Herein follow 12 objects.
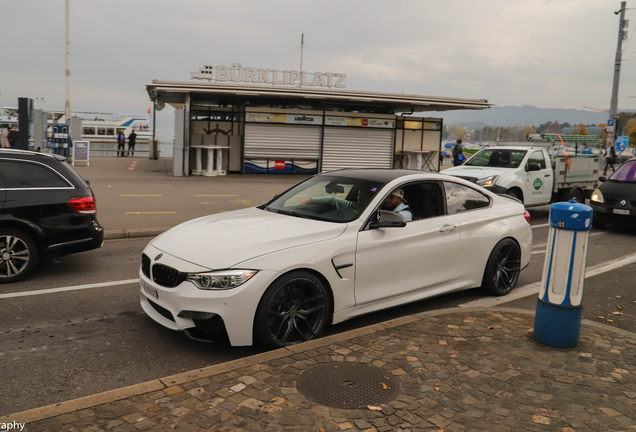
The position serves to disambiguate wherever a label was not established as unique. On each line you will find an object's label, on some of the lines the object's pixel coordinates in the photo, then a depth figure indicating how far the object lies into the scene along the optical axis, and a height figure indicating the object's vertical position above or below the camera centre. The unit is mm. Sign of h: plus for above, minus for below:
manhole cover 3543 -1665
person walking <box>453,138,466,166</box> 23422 -336
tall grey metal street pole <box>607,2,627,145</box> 28672 +5429
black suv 6602 -1120
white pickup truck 13094 -579
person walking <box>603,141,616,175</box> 32328 -10
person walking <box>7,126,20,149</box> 28453 -1022
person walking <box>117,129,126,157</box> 38469 -1121
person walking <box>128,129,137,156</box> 39766 -1023
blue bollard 4543 -1021
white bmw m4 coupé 4320 -1061
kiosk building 23359 +518
